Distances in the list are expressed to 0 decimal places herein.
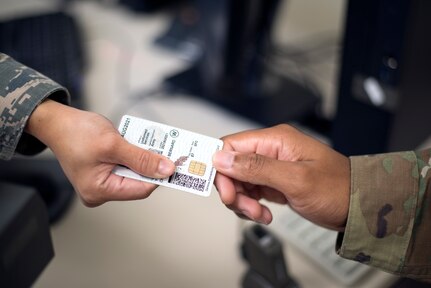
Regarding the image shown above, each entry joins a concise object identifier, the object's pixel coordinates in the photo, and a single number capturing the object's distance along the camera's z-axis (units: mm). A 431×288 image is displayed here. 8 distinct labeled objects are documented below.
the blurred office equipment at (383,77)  689
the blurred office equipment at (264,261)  597
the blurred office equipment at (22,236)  542
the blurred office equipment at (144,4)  1289
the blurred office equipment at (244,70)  914
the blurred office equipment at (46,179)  732
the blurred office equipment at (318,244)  643
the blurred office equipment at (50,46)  993
